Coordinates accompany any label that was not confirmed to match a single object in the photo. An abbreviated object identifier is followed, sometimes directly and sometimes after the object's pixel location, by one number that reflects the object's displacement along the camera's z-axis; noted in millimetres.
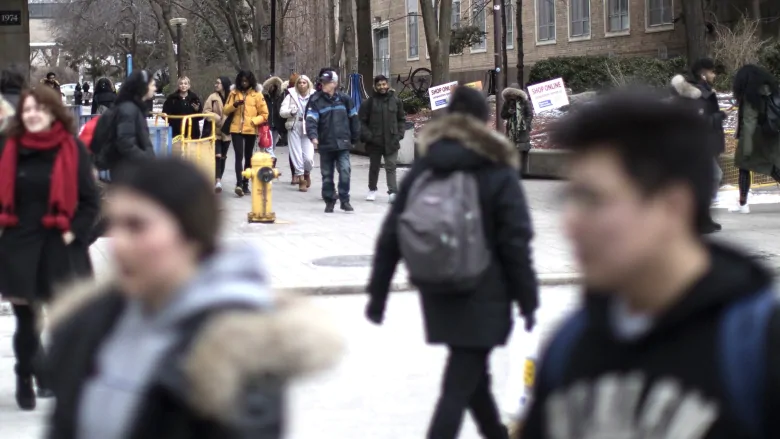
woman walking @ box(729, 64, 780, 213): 14164
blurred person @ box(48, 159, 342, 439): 2385
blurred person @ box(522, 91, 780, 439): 1877
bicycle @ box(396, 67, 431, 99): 34531
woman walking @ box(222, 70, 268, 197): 17688
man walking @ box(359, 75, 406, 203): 16500
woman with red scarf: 6301
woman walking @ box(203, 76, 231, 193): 18344
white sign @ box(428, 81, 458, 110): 19344
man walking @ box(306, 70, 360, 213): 15852
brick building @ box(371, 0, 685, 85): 38906
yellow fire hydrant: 14648
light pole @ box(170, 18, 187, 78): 41031
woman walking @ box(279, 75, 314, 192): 18500
